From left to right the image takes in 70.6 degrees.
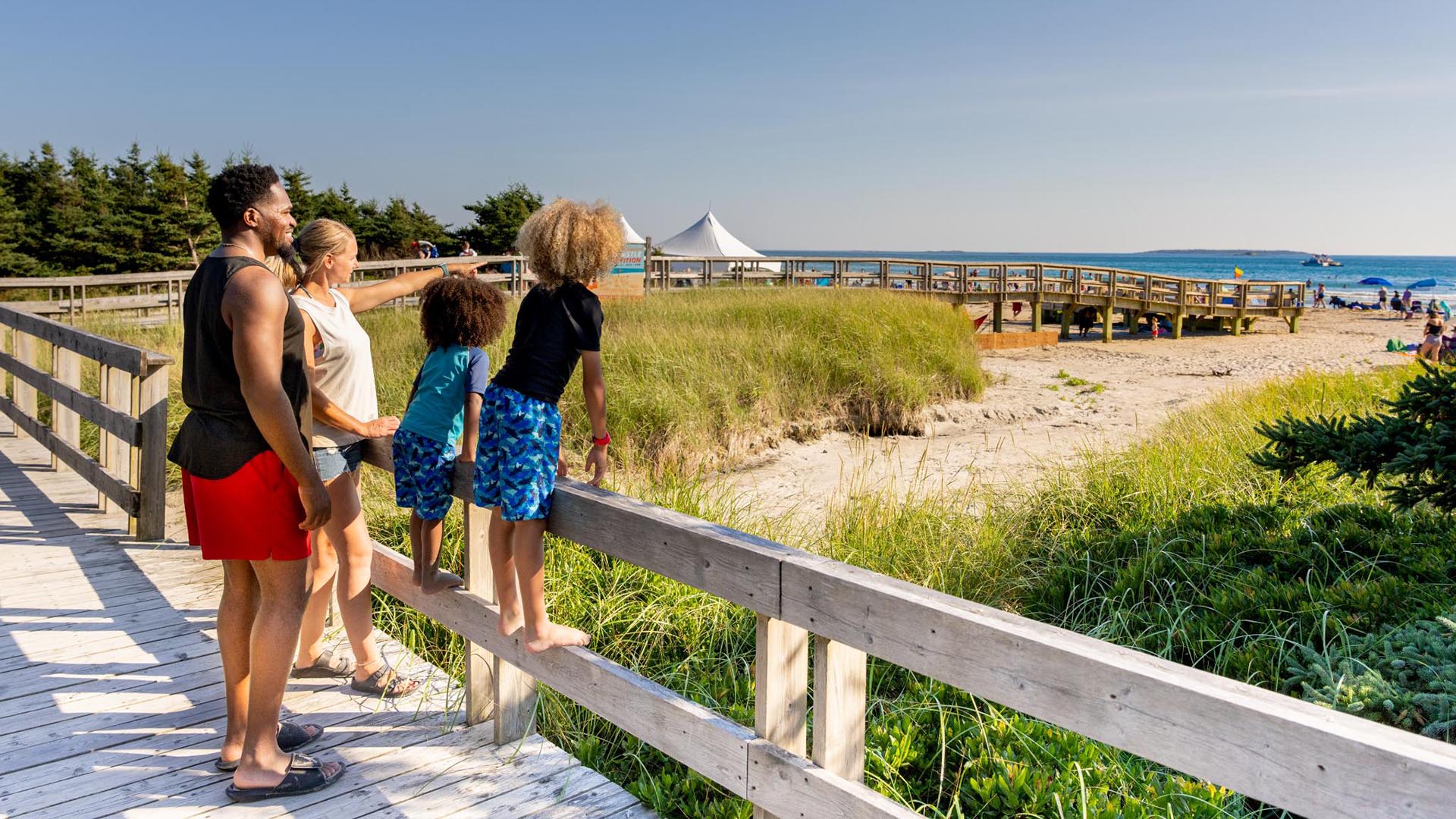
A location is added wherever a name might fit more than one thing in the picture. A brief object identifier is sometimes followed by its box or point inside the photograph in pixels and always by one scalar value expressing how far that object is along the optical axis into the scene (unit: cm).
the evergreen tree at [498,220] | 4522
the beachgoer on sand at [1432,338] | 1540
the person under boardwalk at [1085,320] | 2898
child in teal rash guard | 332
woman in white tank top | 344
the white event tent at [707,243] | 4044
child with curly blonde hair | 290
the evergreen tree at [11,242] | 3572
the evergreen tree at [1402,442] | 422
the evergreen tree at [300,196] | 4302
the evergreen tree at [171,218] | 3866
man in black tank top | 261
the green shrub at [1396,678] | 338
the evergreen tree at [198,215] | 3975
